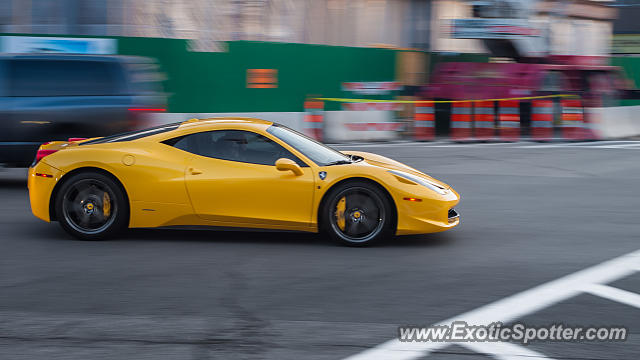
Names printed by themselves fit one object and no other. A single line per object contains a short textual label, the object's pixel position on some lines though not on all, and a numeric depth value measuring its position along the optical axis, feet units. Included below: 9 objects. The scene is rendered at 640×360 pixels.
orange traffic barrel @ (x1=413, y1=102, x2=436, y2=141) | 61.82
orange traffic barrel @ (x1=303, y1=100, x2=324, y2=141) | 59.31
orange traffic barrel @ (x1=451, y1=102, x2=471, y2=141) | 62.64
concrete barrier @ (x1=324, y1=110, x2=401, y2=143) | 59.88
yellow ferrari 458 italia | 23.00
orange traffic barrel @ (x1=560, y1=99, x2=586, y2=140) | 61.31
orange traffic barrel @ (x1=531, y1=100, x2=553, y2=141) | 61.88
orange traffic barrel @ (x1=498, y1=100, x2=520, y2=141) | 62.08
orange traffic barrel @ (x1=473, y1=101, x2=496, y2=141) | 62.39
